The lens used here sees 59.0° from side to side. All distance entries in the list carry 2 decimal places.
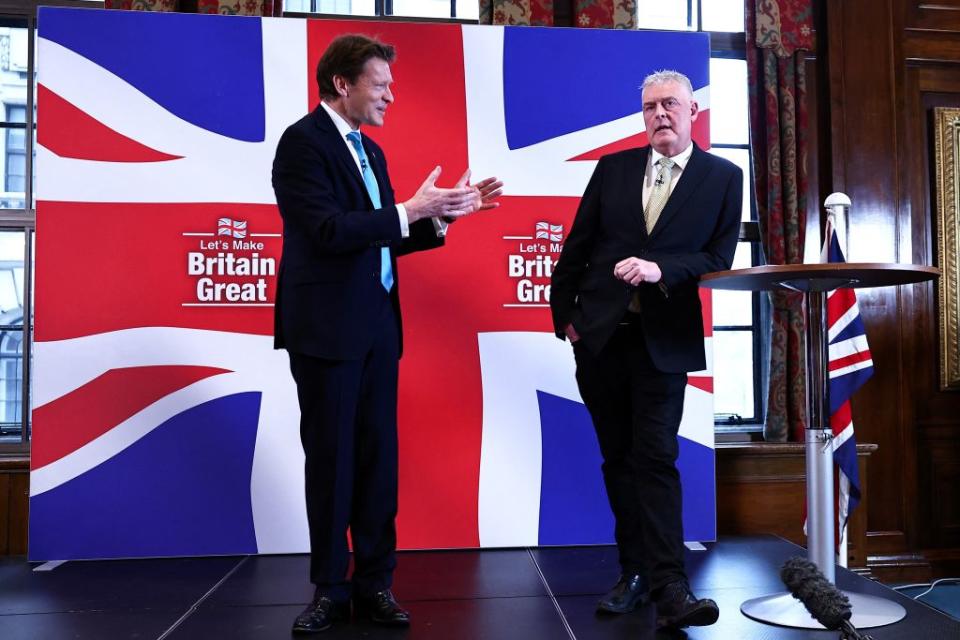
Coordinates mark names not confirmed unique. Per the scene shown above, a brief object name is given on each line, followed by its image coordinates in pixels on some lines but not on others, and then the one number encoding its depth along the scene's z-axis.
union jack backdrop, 3.18
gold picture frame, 4.06
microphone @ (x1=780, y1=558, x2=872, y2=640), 1.37
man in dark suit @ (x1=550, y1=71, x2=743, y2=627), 2.16
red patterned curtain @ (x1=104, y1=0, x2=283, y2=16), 3.65
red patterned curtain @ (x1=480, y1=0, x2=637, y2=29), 3.80
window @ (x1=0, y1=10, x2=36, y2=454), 3.81
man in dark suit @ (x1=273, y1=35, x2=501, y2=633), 2.16
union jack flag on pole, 3.03
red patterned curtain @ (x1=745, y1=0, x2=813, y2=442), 3.79
